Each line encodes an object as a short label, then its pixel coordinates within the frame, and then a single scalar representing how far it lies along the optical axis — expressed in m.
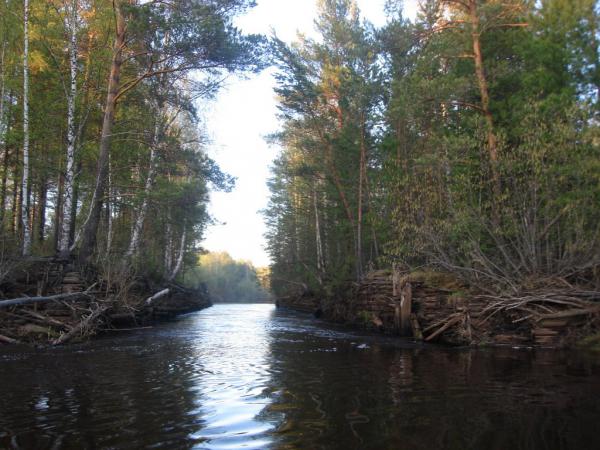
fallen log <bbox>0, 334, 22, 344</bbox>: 11.59
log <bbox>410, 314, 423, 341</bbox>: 14.39
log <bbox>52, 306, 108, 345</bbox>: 11.83
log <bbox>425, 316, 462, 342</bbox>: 13.08
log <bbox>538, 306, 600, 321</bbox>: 11.09
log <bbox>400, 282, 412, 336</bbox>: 15.52
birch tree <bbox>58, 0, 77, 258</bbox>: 15.44
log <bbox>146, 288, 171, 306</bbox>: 18.08
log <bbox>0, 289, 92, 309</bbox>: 10.64
